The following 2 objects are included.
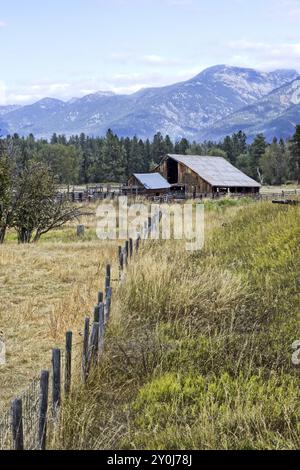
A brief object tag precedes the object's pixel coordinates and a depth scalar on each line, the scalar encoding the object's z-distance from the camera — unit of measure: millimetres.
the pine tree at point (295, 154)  78162
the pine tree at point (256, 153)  97500
